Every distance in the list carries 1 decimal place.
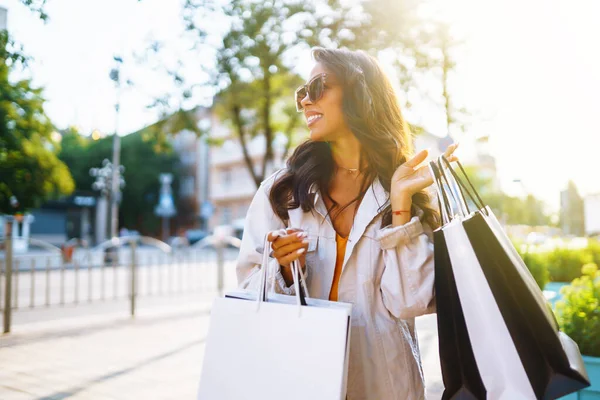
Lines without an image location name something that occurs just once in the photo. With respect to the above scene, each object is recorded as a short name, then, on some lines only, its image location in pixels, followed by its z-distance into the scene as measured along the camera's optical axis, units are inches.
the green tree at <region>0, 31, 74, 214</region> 350.9
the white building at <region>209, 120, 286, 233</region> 2092.8
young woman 72.0
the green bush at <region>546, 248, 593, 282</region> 466.0
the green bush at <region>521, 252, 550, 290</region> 327.3
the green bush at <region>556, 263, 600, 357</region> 130.6
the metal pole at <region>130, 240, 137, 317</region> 339.6
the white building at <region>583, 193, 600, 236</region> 694.5
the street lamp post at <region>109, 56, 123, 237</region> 1144.8
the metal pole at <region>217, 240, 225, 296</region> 466.3
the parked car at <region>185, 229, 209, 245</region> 1739.7
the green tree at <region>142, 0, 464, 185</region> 334.6
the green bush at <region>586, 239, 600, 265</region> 494.0
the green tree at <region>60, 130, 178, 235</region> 2025.1
